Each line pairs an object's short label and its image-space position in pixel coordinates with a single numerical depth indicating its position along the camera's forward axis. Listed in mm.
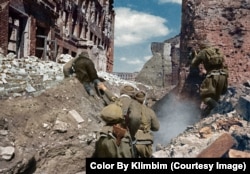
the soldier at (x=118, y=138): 4555
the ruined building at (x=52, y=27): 12572
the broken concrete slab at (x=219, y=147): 4625
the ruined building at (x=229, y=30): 9828
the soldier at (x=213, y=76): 8367
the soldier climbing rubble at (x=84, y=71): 7750
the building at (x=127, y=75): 34206
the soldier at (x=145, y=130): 5418
